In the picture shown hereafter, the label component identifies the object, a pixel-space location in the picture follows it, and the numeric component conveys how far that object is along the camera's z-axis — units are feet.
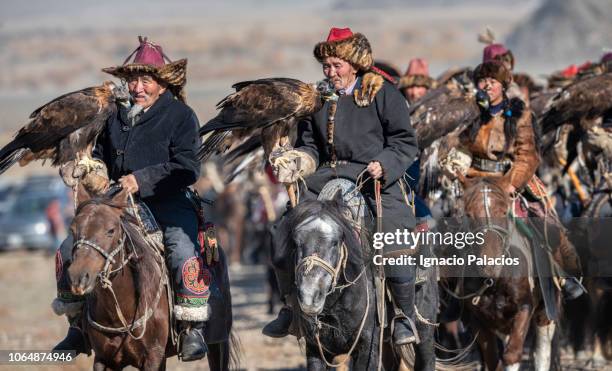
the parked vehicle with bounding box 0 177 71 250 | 213.25
